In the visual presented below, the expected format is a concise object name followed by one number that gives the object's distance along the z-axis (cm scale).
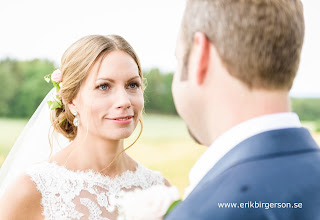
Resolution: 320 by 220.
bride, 106
